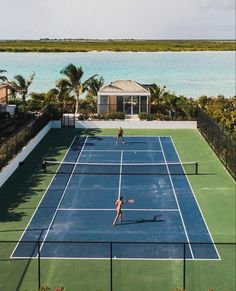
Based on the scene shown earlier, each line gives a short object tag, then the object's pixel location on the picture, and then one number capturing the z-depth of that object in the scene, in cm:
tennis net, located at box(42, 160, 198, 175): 3103
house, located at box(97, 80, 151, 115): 4847
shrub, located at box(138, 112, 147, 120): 4647
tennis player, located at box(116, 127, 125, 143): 3978
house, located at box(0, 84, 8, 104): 4734
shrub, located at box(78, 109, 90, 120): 4653
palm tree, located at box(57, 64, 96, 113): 4975
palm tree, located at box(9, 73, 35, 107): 5325
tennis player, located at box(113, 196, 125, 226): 2233
